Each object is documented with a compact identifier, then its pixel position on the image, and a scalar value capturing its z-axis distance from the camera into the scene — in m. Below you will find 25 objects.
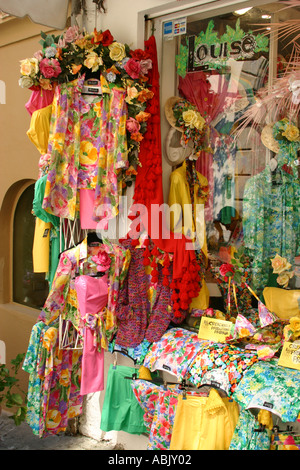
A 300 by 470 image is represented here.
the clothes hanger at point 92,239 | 3.67
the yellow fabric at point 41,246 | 3.79
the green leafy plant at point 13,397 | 3.75
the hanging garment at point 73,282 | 3.54
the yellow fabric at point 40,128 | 3.59
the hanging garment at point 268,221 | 3.17
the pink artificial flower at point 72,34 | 3.60
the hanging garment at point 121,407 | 3.50
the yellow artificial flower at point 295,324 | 2.86
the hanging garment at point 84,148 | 3.57
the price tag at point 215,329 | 3.24
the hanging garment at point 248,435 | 2.69
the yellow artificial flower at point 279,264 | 3.18
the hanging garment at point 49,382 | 3.75
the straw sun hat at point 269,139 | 3.21
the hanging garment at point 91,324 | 3.48
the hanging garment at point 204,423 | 2.89
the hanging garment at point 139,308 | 3.47
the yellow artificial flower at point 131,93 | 3.53
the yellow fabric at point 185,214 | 3.57
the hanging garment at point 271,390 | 2.62
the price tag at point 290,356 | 2.79
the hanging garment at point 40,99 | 3.68
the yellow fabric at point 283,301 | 3.13
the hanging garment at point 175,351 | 3.17
